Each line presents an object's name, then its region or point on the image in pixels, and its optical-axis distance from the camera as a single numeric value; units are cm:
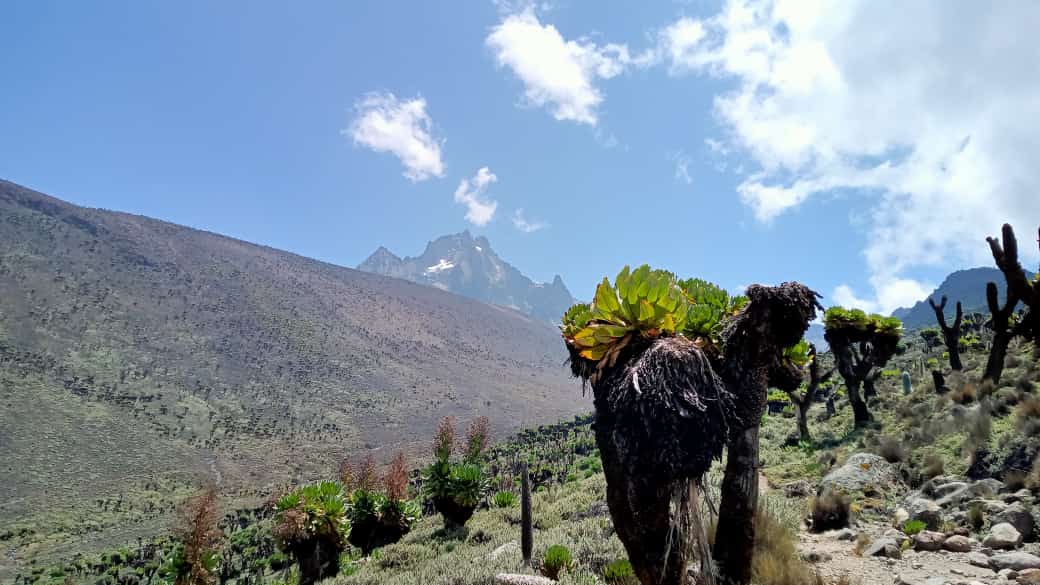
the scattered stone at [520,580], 761
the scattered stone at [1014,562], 690
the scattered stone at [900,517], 971
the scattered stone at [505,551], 1147
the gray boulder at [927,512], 916
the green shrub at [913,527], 891
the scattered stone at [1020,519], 791
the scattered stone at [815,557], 840
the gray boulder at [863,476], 1204
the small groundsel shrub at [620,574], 742
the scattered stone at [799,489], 1336
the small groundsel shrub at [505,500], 2155
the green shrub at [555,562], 892
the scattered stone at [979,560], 722
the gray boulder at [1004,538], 765
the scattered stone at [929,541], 815
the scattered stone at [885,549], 814
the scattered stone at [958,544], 789
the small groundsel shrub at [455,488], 1856
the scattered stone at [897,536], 859
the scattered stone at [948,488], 1027
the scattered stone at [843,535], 945
